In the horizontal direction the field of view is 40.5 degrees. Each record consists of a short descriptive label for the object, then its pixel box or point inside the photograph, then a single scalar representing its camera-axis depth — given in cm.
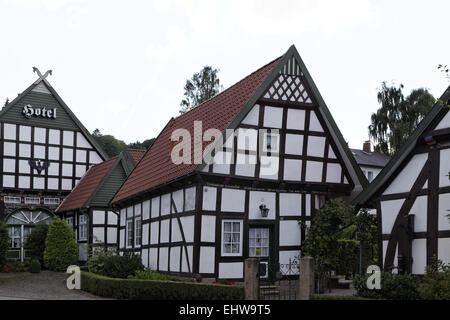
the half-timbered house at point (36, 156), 3212
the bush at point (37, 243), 2992
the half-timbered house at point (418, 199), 1395
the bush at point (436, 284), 1231
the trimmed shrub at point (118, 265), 2016
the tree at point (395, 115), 3853
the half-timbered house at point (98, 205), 3045
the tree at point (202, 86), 4597
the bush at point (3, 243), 2695
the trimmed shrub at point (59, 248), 2827
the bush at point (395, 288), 1330
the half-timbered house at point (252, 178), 1862
